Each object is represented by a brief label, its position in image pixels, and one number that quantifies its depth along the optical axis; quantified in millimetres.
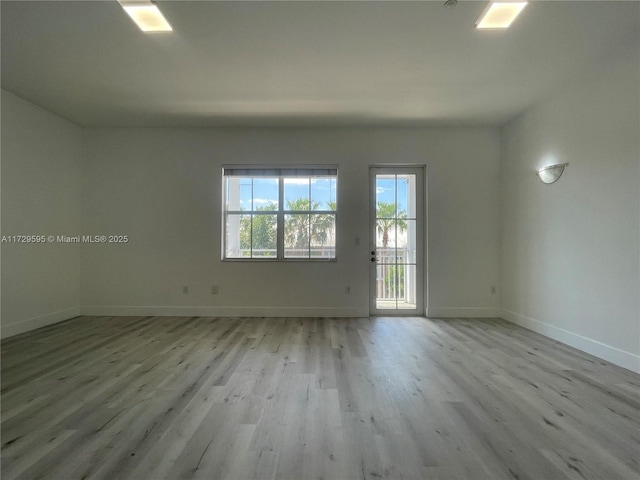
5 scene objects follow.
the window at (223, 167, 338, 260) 4547
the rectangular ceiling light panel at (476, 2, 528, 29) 2103
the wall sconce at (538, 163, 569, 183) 3342
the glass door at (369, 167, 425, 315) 4539
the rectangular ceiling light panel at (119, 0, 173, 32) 2127
